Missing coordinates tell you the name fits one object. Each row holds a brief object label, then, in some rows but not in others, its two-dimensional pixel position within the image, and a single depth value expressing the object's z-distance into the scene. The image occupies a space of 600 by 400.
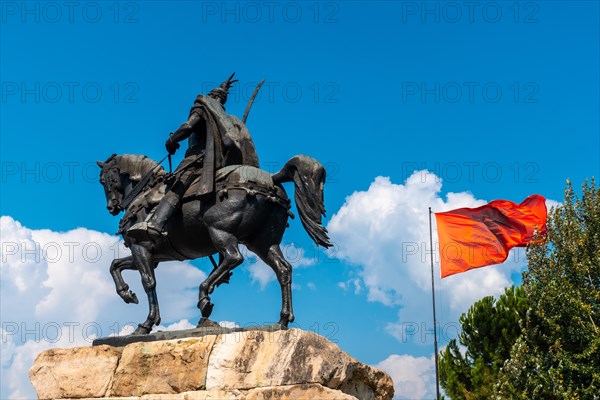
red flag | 21.19
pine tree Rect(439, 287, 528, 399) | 25.73
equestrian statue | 9.09
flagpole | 21.19
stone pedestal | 7.57
